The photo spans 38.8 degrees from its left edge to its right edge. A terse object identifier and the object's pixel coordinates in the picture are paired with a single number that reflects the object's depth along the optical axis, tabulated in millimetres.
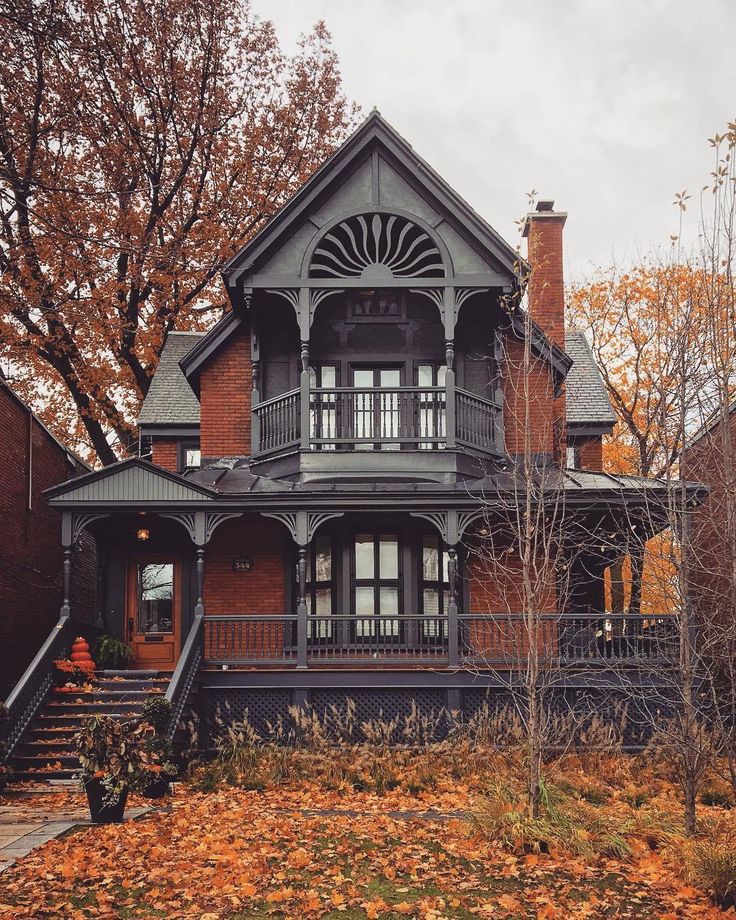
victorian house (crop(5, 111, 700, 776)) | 17781
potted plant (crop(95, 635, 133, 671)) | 18359
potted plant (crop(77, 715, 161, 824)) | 11875
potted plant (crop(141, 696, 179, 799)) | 13395
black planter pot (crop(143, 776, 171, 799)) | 13664
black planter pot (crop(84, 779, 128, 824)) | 11938
